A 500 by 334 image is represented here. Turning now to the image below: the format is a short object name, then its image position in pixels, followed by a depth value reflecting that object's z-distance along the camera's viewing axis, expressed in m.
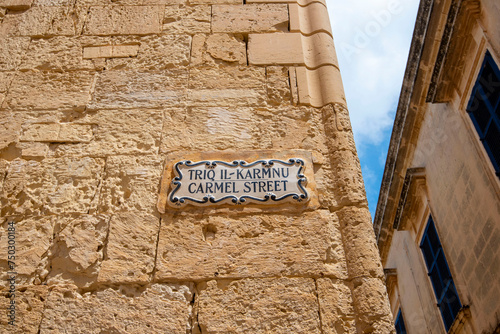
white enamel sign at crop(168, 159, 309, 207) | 2.31
